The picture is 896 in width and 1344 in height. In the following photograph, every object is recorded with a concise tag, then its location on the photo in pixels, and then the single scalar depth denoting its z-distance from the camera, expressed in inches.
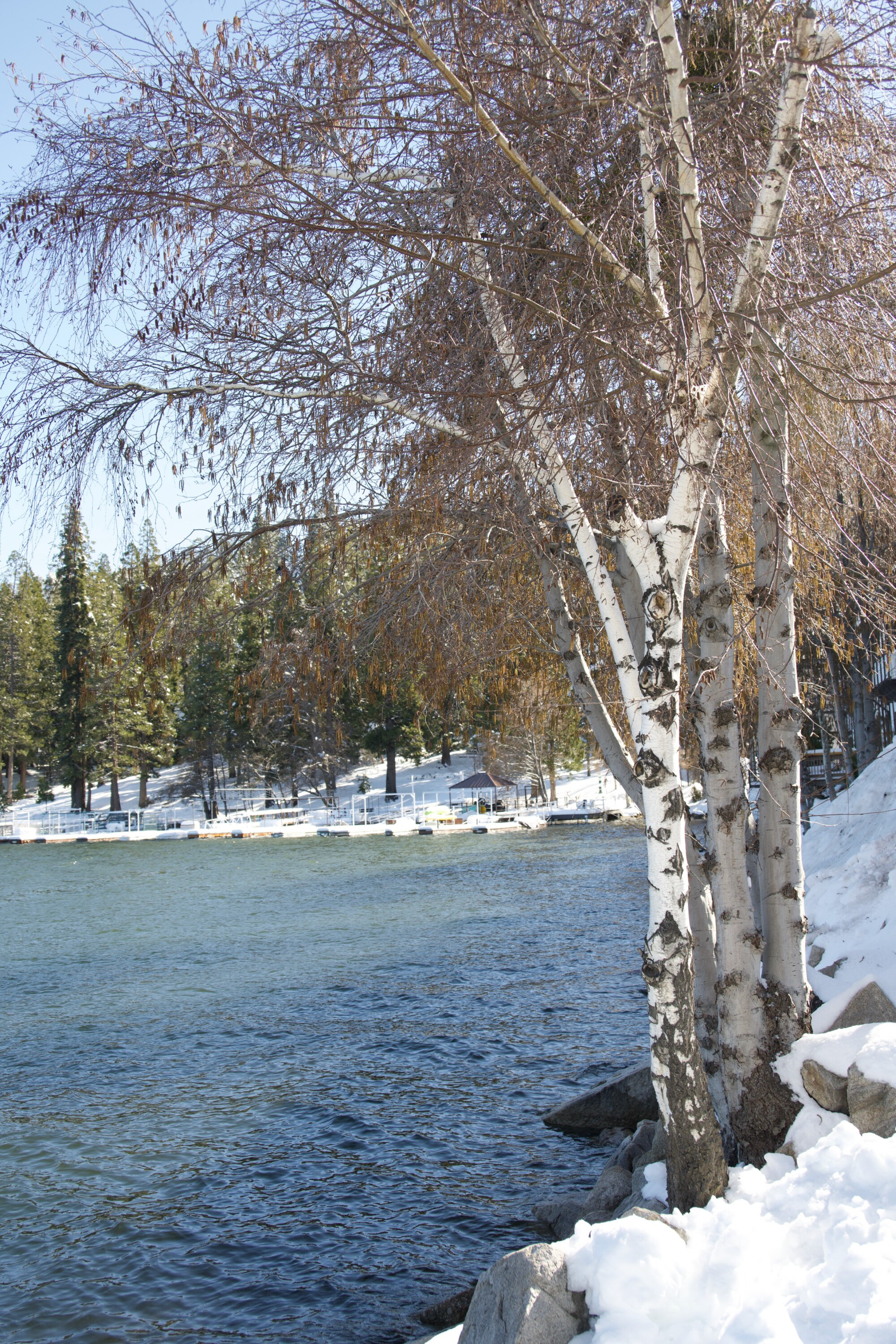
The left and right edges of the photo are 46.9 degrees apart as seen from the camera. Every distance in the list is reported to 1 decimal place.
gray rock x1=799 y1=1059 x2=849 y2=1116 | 220.2
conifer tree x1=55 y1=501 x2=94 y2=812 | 2050.9
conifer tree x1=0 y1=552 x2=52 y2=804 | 2549.2
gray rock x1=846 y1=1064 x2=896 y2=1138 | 206.8
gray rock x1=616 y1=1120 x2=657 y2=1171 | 295.7
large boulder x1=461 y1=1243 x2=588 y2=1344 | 167.2
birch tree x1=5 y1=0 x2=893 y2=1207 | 186.9
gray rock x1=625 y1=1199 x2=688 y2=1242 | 188.2
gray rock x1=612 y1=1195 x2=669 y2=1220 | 200.8
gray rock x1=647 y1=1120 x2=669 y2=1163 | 252.7
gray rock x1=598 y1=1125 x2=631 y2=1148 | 358.6
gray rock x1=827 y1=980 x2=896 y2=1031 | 245.8
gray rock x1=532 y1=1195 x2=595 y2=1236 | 285.1
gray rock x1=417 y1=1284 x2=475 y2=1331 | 252.7
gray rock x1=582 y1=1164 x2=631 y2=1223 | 269.7
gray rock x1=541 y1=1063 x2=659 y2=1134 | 367.9
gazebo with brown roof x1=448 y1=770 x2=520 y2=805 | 2143.2
